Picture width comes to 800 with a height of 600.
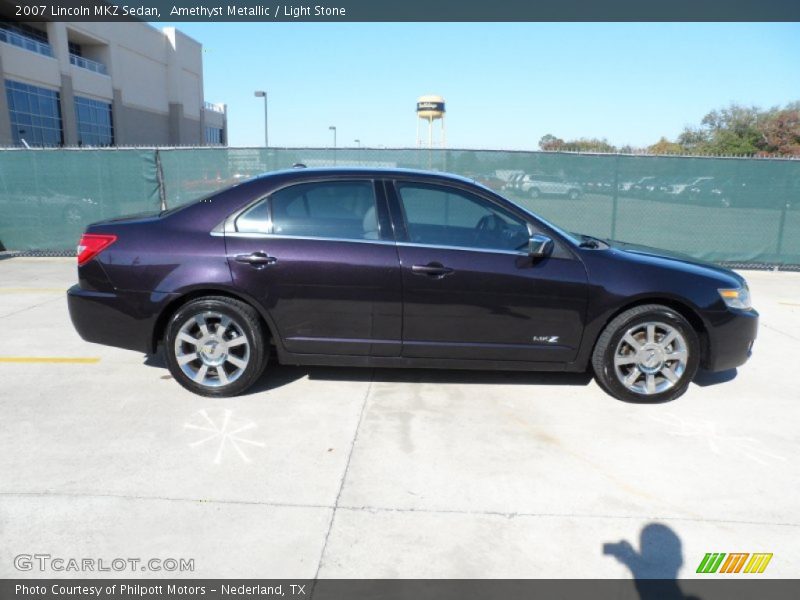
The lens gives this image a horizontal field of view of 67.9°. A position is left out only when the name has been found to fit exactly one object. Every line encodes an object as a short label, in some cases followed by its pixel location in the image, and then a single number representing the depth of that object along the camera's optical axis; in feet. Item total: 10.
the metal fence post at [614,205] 33.04
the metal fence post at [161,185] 34.71
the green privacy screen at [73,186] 34.60
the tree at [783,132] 130.00
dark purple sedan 14.11
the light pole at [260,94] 108.58
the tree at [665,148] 165.09
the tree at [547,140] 192.97
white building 112.68
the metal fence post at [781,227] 32.76
